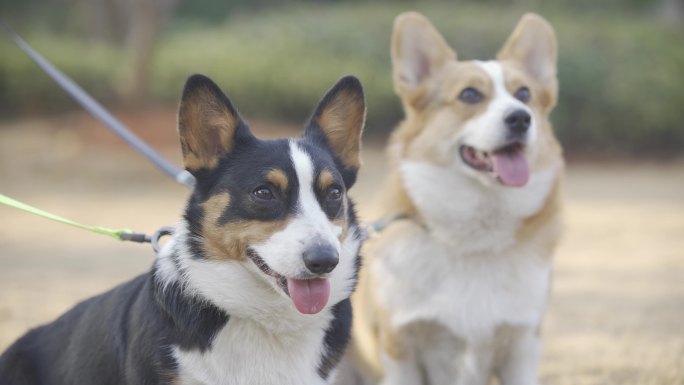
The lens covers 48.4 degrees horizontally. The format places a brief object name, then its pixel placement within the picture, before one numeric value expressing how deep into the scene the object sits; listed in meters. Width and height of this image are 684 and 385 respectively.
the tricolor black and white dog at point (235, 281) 2.58
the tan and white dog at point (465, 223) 3.74
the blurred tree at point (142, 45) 12.02
